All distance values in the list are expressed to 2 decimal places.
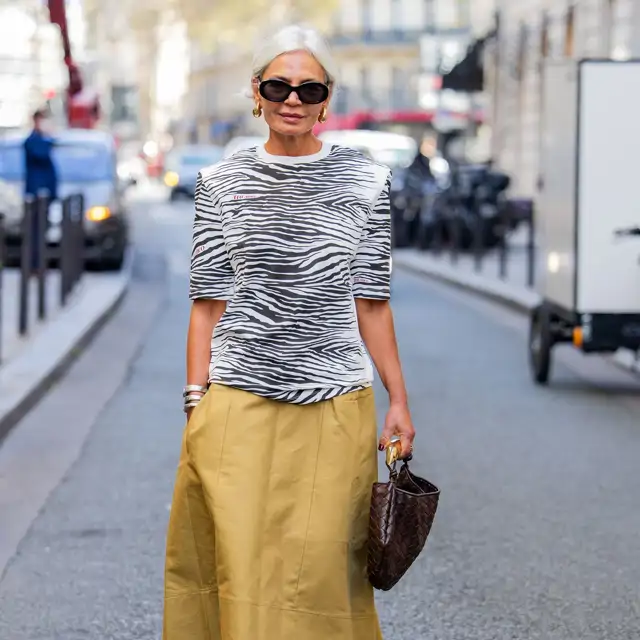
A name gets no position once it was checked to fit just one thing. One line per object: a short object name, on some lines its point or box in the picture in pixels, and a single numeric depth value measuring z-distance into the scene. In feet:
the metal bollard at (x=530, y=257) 68.49
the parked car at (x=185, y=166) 187.93
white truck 37.24
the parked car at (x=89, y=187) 74.90
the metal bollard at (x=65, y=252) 58.29
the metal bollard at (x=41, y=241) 51.80
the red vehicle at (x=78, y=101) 165.70
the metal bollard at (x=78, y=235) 63.93
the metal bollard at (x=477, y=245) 81.82
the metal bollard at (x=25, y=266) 47.32
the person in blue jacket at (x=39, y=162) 69.05
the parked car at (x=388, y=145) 138.31
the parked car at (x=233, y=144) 127.11
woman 12.69
